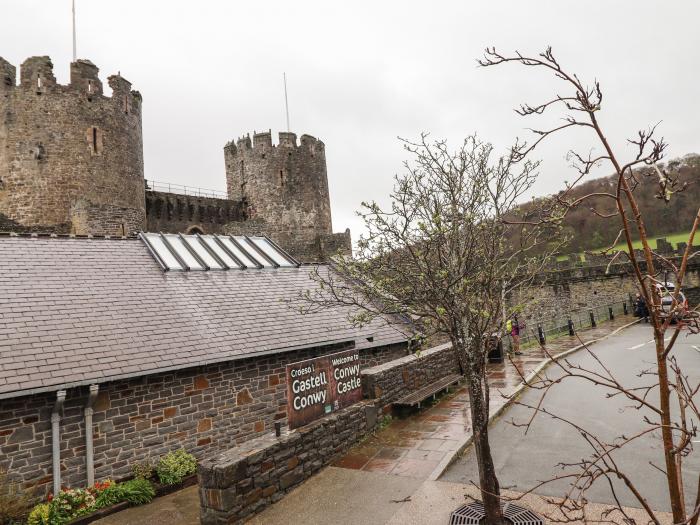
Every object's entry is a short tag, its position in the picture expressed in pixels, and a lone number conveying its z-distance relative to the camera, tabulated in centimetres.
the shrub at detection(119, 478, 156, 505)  739
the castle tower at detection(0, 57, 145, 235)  2323
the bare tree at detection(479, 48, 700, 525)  198
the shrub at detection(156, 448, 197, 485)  801
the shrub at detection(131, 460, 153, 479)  790
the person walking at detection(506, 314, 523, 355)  1491
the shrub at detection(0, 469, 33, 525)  636
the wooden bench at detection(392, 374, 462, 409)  920
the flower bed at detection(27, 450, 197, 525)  663
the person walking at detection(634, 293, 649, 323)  2166
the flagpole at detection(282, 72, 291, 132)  4019
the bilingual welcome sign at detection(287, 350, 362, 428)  690
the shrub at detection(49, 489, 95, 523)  667
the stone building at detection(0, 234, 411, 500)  726
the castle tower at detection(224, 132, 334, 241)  3381
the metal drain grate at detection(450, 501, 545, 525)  472
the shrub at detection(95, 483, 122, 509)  711
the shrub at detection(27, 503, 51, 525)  647
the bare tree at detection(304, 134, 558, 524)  520
